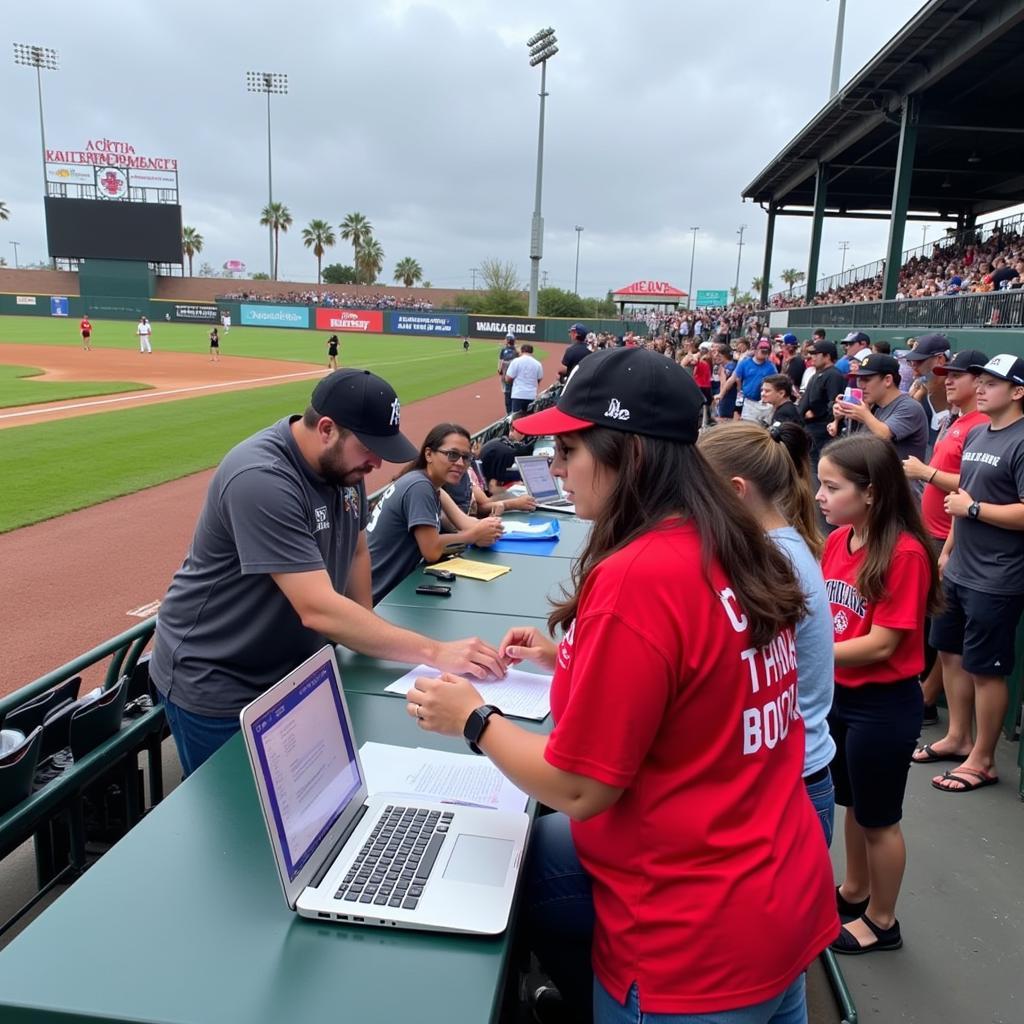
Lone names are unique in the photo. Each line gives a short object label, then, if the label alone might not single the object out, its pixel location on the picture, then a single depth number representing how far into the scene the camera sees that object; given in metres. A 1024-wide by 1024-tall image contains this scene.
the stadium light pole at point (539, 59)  44.12
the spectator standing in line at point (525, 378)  16.72
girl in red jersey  2.93
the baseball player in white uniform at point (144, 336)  35.59
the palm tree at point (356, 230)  100.44
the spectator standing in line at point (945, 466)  4.74
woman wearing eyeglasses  4.48
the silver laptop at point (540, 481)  6.74
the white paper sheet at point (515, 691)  2.69
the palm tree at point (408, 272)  101.62
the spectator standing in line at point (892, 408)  6.55
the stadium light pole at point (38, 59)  68.19
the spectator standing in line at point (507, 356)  19.41
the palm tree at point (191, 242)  100.88
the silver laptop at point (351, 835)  1.64
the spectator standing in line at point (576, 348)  16.84
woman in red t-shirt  1.36
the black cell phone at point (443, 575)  4.34
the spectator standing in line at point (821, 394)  10.04
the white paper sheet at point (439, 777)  2.11
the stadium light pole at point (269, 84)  73.12
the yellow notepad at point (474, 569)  4.42
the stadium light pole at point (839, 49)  28.14
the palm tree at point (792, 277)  102.43
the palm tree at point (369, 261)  99.69
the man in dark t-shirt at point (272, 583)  2.59
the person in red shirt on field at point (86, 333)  35.29
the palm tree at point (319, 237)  96.25
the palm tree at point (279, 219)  95.62
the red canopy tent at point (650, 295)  78.50
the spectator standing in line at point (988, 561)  4.19
